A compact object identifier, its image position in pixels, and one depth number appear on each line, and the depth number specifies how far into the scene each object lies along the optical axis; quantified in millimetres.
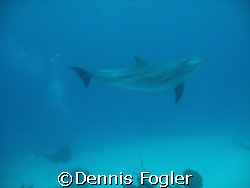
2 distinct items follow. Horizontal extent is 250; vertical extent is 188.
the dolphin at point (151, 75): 8555
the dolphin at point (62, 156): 20547
